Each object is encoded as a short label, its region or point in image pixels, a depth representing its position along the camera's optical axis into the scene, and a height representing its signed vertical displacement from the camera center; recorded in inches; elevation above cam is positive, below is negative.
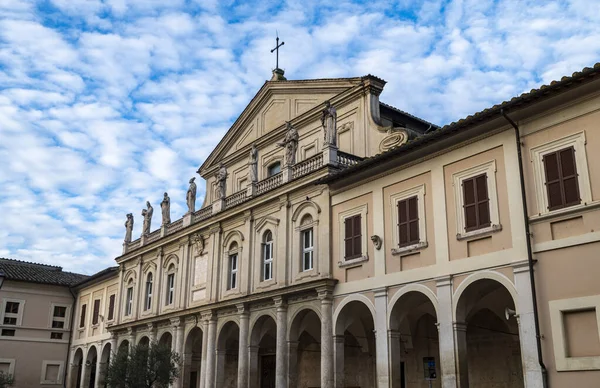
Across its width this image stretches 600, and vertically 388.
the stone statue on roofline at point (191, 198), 1228.5 +365.2
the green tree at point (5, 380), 1335.1 +30.2
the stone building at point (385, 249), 589.0 +175.7
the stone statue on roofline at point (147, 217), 1390.3 +372.7
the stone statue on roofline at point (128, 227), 1469.0 +372.4
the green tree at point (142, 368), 1005.2 +42.0
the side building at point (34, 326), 1592.0 +167.4
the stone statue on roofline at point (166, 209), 1317.7 +369.9
